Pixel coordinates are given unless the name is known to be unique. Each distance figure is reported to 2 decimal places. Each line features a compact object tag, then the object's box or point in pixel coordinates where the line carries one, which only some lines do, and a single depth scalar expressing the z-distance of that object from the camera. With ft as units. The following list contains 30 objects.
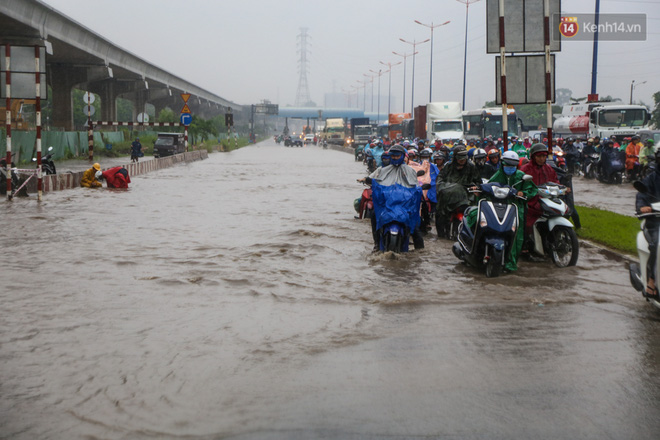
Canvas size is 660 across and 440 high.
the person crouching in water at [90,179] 77.00
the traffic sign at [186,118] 141.59
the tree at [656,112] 256.11
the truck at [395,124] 223.51
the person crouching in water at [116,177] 78.28
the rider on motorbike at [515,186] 30.53
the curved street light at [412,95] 316.40
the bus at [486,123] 135.64
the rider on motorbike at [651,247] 22.04
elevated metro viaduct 108.58
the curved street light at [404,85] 297.61
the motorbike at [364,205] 46.82
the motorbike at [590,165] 91.89
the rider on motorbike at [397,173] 33.42
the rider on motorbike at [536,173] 32.73
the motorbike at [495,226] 29.45
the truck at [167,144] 157.38
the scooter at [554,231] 31.50
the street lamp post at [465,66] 234.99
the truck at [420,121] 162.17
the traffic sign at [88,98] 121.80
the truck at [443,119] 148.97
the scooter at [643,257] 22.13
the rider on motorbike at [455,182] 39.52
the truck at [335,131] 279.49
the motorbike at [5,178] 63.62
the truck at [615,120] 117.19
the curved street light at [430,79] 268.21
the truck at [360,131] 221.13
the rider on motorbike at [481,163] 42.08
